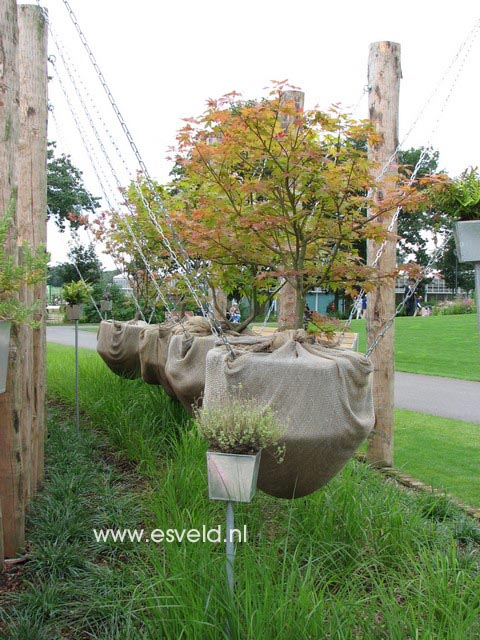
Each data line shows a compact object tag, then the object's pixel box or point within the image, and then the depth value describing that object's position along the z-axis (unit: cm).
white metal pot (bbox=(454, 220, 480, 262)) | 301
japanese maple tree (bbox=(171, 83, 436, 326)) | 302
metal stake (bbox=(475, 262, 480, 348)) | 280
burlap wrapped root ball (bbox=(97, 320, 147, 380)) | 555
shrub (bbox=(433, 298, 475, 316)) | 2673
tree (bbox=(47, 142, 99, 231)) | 2023
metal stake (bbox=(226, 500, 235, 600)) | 209
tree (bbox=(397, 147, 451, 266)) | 3200
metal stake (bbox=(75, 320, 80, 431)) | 539
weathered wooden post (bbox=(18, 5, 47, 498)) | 451
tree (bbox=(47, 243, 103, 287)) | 2020
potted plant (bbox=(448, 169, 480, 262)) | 302
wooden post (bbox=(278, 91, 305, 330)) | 433
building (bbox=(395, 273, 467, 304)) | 6000
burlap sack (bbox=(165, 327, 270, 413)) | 358
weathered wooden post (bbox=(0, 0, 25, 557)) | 298
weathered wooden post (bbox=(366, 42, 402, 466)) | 452
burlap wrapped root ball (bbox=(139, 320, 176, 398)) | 447
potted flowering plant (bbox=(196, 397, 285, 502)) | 202
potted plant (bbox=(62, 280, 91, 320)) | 585
